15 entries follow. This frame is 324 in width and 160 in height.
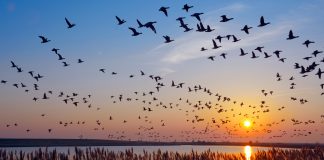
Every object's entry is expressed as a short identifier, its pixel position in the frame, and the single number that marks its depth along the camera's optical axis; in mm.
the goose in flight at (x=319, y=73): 32300
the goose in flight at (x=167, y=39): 32200
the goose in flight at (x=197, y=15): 29894
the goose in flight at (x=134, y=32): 32000
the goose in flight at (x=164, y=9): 29258
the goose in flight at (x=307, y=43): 33769
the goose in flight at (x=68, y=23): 33031
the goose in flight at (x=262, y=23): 30277
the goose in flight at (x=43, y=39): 35188
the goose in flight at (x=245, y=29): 32153
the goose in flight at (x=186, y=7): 28123
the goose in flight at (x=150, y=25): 29359
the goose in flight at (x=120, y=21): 31759
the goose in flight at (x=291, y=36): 31214
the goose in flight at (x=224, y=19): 30978
